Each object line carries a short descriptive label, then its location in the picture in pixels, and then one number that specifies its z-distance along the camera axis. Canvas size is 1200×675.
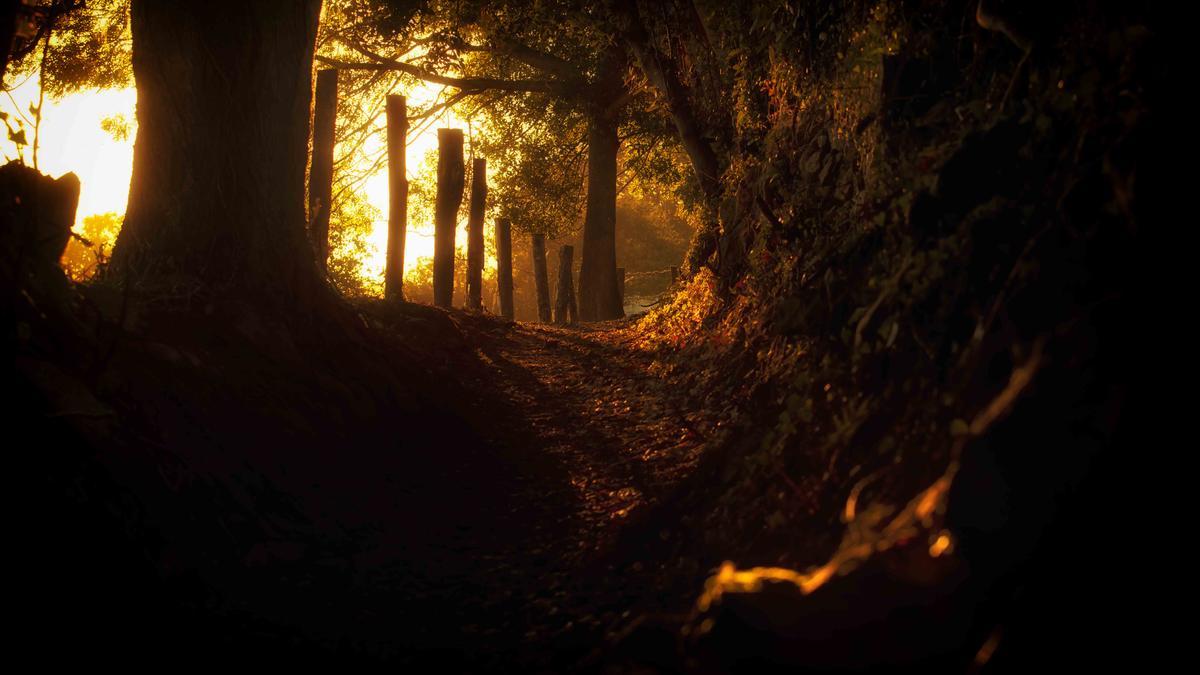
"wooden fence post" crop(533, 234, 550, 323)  23.52
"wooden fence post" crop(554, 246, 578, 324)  22.81
